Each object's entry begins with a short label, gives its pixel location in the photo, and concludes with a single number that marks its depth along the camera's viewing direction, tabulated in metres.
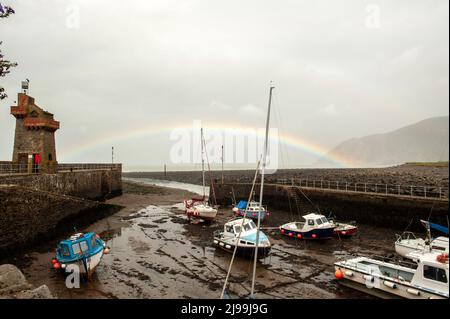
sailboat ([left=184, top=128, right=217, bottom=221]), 29.75
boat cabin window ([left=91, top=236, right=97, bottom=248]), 16.53
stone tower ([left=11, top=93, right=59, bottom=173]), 33.25
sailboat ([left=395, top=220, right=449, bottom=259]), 14.82
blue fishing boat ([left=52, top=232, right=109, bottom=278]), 15.14
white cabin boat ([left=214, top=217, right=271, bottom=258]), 18.53
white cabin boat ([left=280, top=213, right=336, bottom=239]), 21.86
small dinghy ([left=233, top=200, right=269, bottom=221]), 30.08
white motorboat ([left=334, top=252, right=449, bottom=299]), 11.16
